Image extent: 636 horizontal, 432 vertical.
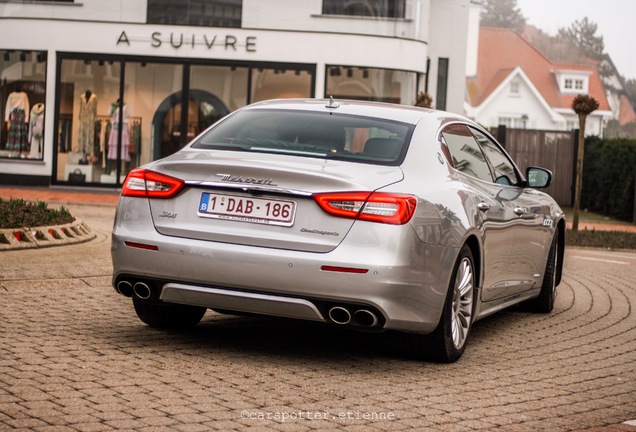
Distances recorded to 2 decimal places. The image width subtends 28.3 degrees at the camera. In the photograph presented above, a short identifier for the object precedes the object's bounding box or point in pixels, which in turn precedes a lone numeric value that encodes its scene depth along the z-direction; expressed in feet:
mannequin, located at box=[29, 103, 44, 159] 96.86
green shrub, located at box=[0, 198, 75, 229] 41.88
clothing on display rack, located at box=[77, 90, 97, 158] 96.63
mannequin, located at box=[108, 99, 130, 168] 96.48
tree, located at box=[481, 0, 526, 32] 447.42
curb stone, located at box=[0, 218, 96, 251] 40.19
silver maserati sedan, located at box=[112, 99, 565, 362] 22.21
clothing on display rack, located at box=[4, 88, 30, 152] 97.45
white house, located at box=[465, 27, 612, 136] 291.79
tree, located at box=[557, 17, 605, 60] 411.13
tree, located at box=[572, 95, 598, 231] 72.38
